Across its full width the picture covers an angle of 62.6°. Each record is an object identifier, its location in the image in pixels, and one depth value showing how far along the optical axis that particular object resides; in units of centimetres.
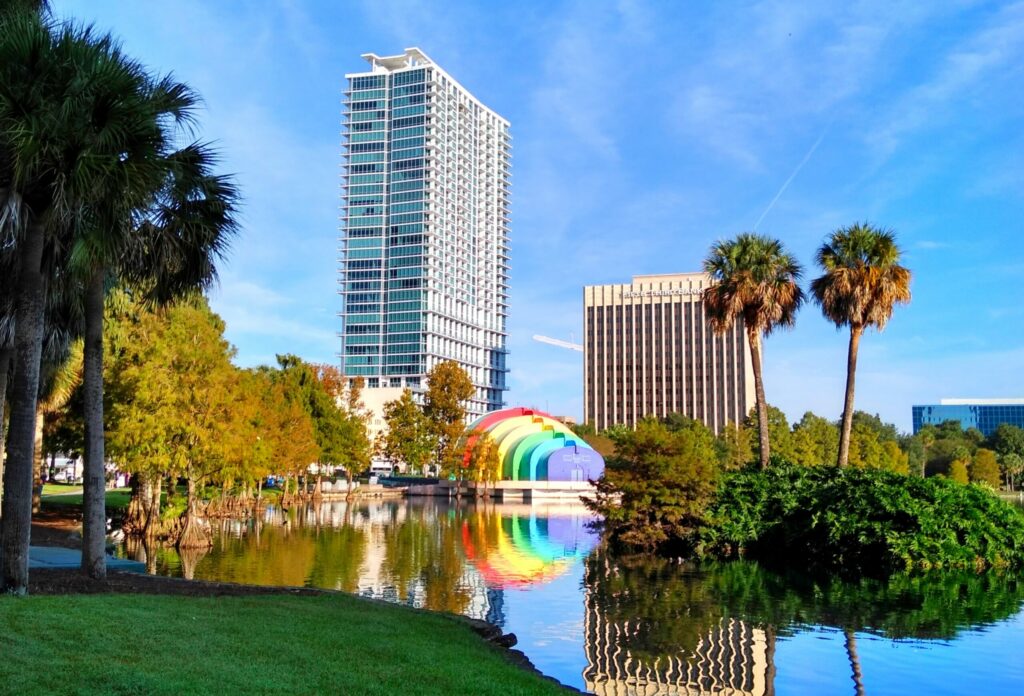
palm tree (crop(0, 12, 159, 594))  1276
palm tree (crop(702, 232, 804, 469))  3781
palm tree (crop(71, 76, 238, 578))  1385
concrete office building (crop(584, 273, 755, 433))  17675
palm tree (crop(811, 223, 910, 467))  3506
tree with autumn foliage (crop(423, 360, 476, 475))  8531
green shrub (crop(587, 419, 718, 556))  3156
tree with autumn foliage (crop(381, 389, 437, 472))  8375
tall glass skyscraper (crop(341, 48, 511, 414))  18050
